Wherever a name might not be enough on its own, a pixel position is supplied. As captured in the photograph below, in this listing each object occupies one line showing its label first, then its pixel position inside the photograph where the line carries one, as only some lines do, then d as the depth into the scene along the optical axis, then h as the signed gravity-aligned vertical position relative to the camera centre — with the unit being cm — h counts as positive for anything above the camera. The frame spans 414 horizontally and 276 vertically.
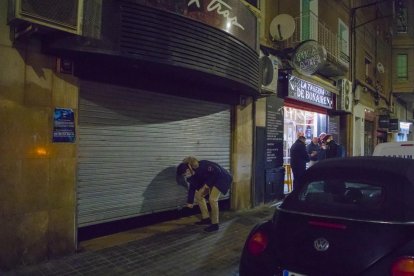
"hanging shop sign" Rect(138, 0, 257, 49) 579 +234
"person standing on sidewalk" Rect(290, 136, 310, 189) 945 -28
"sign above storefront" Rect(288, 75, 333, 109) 1048 +173
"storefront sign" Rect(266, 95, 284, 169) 955 +39
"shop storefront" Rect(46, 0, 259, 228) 525 +98
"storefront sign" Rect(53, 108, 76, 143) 497 +23
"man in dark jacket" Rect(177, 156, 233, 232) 658 -64
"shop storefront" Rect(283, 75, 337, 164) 1088 +124
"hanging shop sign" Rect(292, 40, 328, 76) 991 +250
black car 266 -64
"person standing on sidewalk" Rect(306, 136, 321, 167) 1075 -9
